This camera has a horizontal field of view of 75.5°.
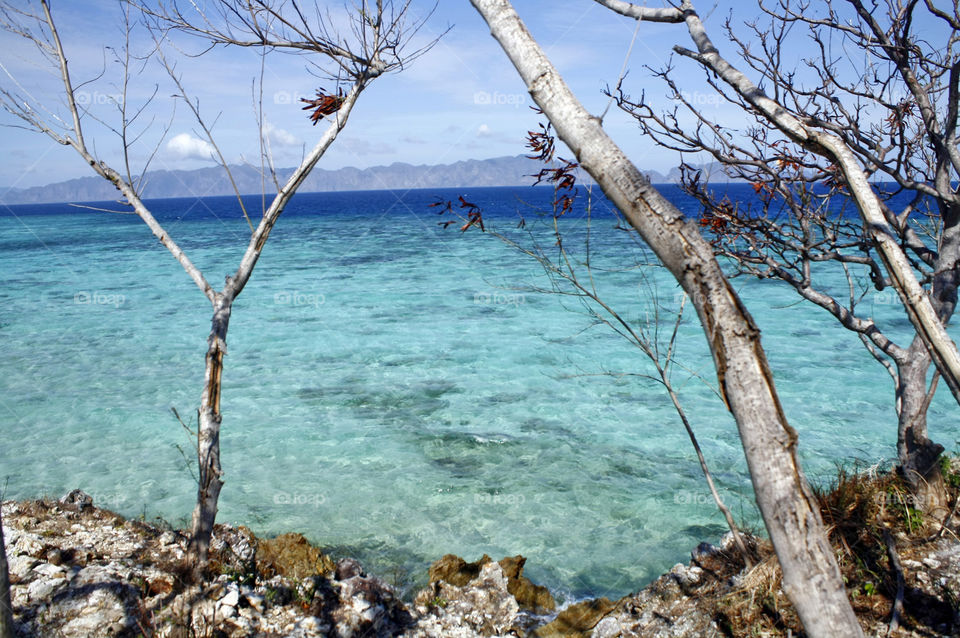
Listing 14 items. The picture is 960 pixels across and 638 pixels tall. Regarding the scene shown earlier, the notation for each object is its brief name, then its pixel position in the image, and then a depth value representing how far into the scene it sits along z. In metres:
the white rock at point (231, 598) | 3.78
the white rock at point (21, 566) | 3.95
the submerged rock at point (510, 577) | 4.79
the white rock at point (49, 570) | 4.00
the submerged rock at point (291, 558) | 4.76
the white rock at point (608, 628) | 3.77
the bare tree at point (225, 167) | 3.59
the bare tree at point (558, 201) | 3.29
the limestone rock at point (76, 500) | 5.63
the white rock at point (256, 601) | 3.88
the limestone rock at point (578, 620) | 4.02
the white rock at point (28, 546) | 4.25
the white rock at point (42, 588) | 3.76
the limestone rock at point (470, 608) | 4.19
